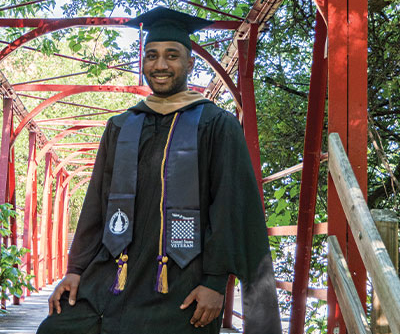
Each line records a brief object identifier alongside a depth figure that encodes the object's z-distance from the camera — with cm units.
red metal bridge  308
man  236
